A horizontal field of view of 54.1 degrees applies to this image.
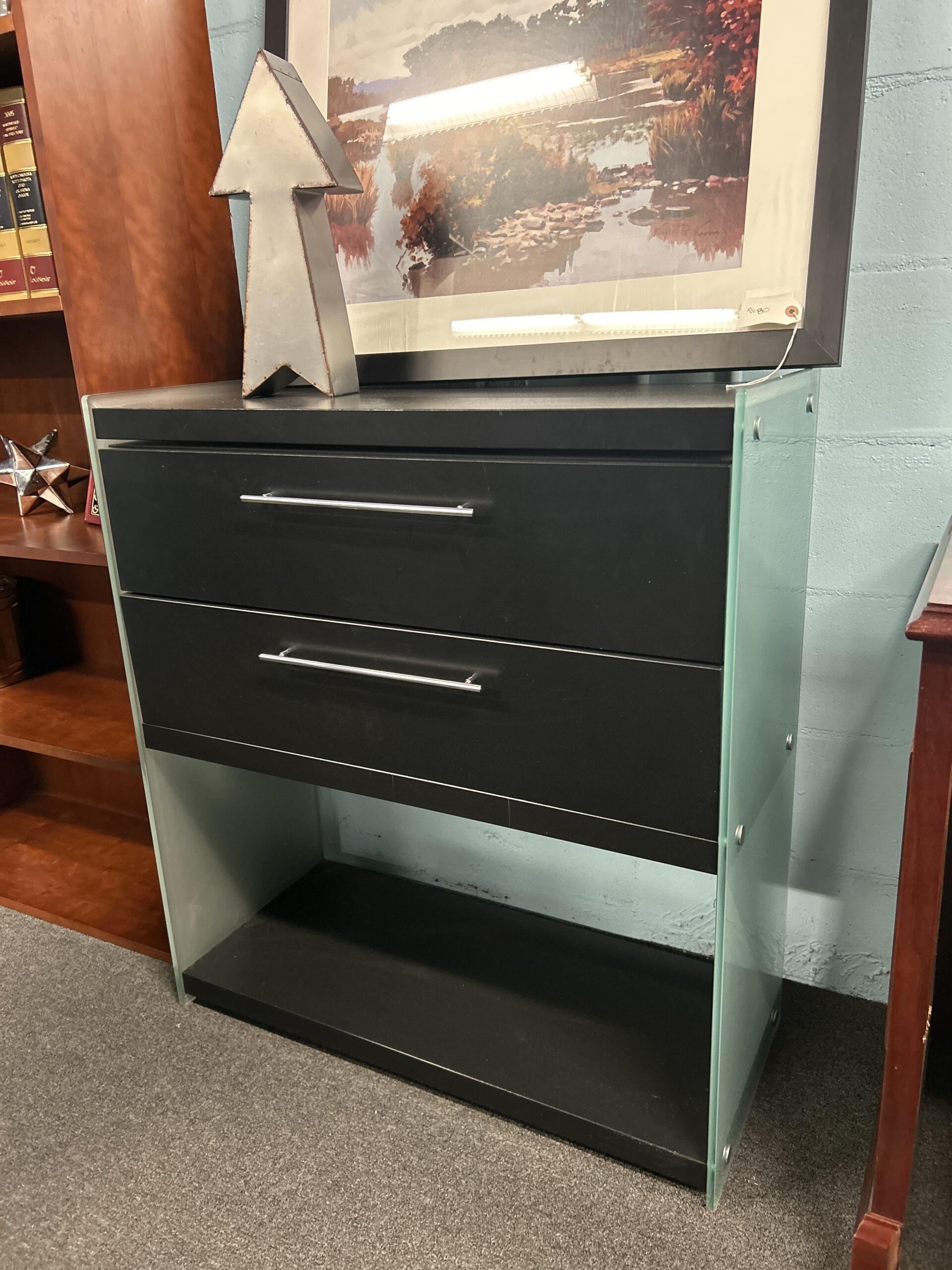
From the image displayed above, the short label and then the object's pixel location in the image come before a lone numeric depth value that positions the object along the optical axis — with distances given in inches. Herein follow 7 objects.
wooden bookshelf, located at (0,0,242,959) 51.3
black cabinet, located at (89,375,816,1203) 35.9
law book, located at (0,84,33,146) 54.0
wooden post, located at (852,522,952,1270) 31.3
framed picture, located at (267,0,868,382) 42.9
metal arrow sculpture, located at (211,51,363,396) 44.5
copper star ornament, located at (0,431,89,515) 65.3
